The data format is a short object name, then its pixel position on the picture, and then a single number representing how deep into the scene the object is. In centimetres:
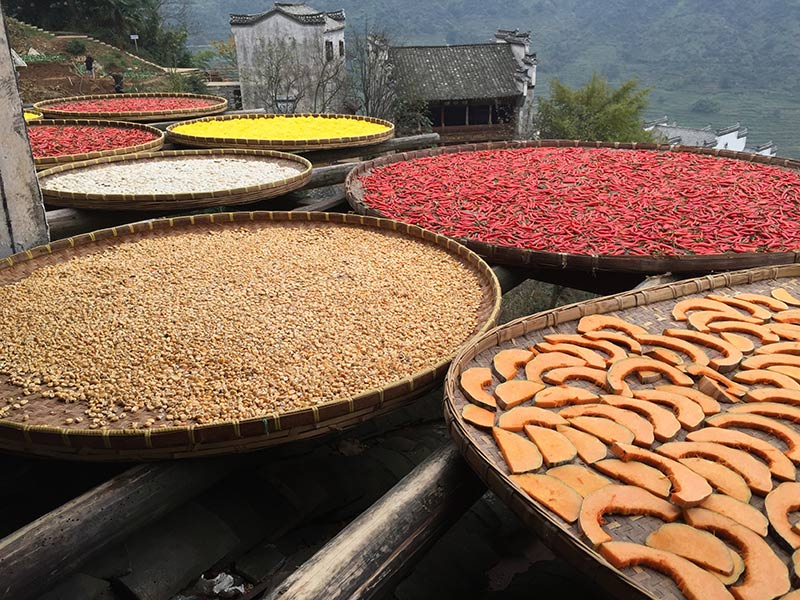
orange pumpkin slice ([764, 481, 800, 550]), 148
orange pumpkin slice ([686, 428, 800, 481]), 171
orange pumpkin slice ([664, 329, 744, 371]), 222
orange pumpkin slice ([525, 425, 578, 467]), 173
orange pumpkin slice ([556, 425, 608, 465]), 175
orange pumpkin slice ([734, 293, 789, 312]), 270
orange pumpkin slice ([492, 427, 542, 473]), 169
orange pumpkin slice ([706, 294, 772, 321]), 262
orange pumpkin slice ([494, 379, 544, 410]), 197
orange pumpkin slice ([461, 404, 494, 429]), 186
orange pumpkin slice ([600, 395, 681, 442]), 184
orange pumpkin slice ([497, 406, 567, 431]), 186
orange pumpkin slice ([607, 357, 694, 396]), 208
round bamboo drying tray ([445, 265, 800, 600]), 140
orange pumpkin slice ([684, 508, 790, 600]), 134
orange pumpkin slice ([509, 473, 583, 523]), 155
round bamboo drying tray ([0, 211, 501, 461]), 184
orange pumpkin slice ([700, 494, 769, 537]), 151
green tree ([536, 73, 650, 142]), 2377
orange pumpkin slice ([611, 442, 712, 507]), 157
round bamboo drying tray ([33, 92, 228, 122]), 682
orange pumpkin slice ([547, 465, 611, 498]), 164
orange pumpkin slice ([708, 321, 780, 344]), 244
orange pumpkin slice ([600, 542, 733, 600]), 134
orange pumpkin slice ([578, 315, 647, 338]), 246
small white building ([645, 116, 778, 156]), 3291
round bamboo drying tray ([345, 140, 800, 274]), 324
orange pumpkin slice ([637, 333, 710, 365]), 228
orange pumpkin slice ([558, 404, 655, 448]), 181
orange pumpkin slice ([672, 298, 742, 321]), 261
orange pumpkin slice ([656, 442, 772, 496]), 166
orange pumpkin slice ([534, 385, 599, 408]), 199
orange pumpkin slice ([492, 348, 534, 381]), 214
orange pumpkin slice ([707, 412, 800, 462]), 182
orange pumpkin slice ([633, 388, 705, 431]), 190
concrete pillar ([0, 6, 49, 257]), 316
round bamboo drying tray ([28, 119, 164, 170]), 468
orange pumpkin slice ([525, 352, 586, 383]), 215
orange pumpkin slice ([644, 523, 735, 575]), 141
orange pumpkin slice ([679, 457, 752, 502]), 162
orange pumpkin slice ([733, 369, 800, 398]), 209
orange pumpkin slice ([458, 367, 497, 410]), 196
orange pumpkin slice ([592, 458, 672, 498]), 163
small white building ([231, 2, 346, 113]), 1998
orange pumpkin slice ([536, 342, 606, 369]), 221
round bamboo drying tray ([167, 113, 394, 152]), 535
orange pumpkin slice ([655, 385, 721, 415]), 198
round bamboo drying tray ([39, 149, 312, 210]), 381
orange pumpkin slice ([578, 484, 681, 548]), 154
